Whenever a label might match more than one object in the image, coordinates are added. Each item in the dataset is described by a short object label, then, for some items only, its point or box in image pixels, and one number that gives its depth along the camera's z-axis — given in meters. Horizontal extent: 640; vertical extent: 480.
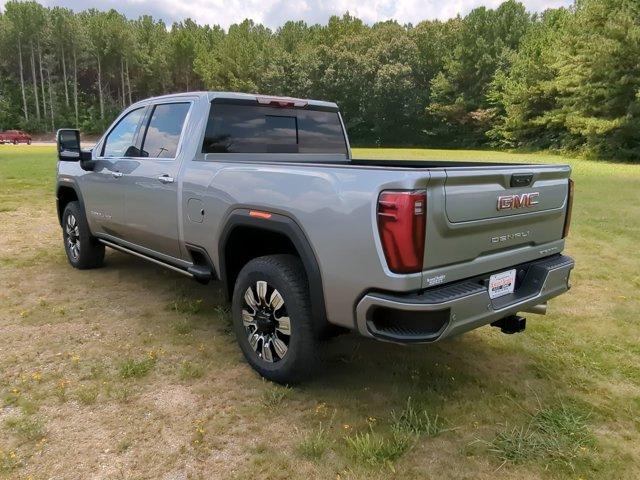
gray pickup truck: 2.53
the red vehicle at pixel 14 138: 45.66
